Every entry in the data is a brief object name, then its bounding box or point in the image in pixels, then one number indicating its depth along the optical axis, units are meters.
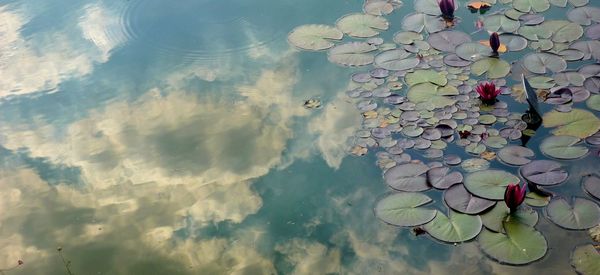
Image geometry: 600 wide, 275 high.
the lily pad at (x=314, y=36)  4.62
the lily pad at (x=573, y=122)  3.57
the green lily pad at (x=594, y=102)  3.74
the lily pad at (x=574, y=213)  3.02
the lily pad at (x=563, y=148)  3.42
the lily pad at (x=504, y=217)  3.04
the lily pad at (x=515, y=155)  3.39
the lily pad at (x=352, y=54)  4.39
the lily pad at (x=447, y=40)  4.40
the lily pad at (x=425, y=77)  4.06
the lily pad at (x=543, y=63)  4.07
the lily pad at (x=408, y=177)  3.32
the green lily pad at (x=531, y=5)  4.71
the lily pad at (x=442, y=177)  3.29
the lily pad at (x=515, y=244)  2.89
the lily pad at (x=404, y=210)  3.15
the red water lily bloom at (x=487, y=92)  3.77
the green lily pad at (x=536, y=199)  3.15
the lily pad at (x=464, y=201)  3.13
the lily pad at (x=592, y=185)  3.17
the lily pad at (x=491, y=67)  4.10
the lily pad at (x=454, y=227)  3.02
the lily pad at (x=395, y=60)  4.27
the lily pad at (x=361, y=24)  4.69
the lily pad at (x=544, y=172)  3.26
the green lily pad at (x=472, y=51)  4.28
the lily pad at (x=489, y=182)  3.20
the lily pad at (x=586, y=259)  2.81
